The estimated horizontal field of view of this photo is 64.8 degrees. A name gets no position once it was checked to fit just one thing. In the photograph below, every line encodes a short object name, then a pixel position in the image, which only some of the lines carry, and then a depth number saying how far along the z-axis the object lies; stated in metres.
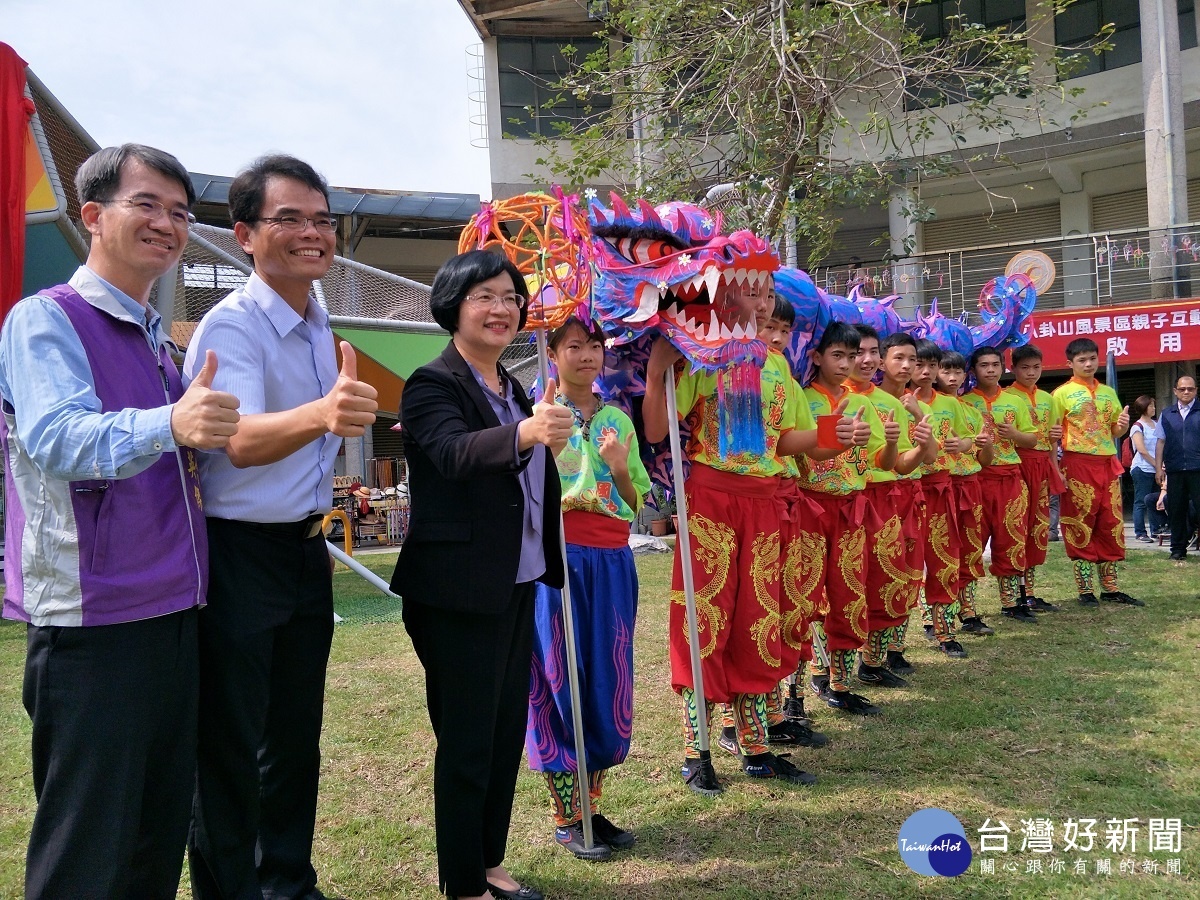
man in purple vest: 1.73
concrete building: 12.81
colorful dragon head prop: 3.29
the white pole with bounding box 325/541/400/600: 7.61
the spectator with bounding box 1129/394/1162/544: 10.91
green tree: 6.91
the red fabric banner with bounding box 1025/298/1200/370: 12.34
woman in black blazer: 2.43
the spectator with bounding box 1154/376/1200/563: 9.01
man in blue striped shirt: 2.17
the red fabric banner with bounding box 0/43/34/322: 4.61
